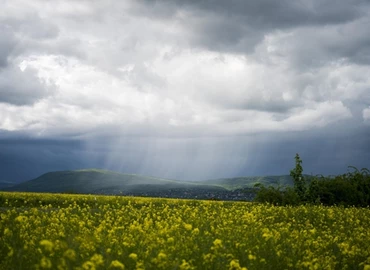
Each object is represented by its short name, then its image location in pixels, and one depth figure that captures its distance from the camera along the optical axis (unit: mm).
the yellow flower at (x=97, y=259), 6615
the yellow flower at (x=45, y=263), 6035
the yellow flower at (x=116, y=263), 6514
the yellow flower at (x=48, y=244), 6387
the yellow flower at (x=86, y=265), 6470
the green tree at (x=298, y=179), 30297
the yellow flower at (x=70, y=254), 6418
